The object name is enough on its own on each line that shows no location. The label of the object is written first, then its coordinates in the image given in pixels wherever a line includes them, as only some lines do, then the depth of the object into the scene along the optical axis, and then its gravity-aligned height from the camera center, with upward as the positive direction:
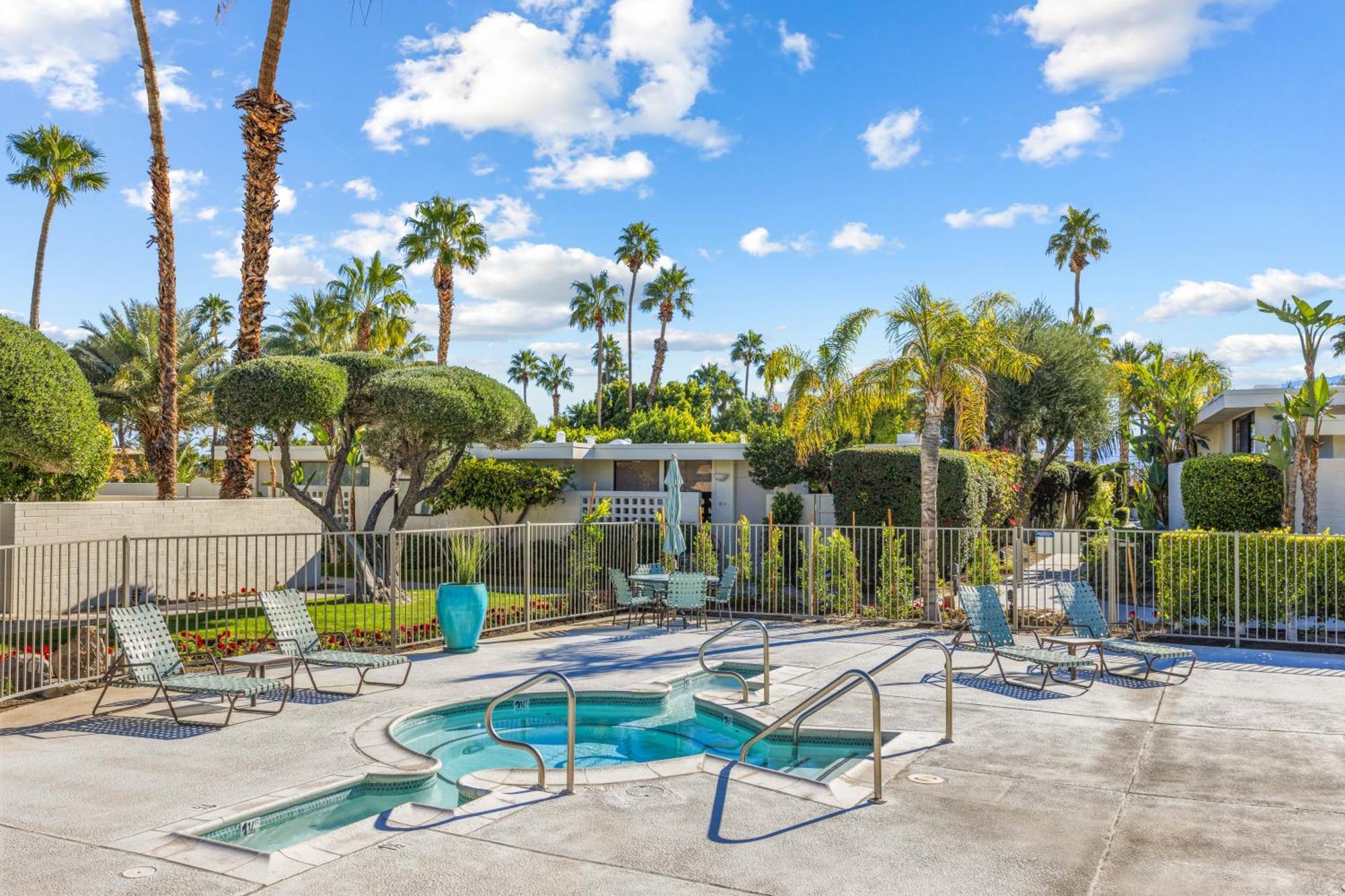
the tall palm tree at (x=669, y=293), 54.12 +11.02
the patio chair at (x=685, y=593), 14.47 -1.65
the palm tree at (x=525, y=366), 79.62 +10.11
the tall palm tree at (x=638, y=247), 51.09 +12.88
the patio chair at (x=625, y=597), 14.64 -1.74
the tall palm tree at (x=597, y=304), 55.53 +10.66
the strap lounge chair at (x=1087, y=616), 10.97 -1.63
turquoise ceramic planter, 12.32 -1.68
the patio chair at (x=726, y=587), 14.84 -1.61
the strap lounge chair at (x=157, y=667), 8.31 -1.69
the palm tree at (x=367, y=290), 32.81 +6.82
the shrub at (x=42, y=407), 14.05 +1.20
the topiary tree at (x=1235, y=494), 17.36 -0.17
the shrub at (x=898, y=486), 19.00 -0.02
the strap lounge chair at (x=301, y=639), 9.69 -1.66
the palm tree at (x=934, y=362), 15.21 +2.02
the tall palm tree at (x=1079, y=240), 51.66 +13.40
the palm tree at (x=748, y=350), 73.12 +10.50
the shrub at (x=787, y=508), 25.19 -0.61
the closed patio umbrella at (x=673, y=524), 15.98 -0.65
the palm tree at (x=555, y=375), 80.25 +9.35
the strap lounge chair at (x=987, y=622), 10.93 -1.64
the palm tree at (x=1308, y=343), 15.52 +2.39
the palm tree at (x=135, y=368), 31.95 +4.15
